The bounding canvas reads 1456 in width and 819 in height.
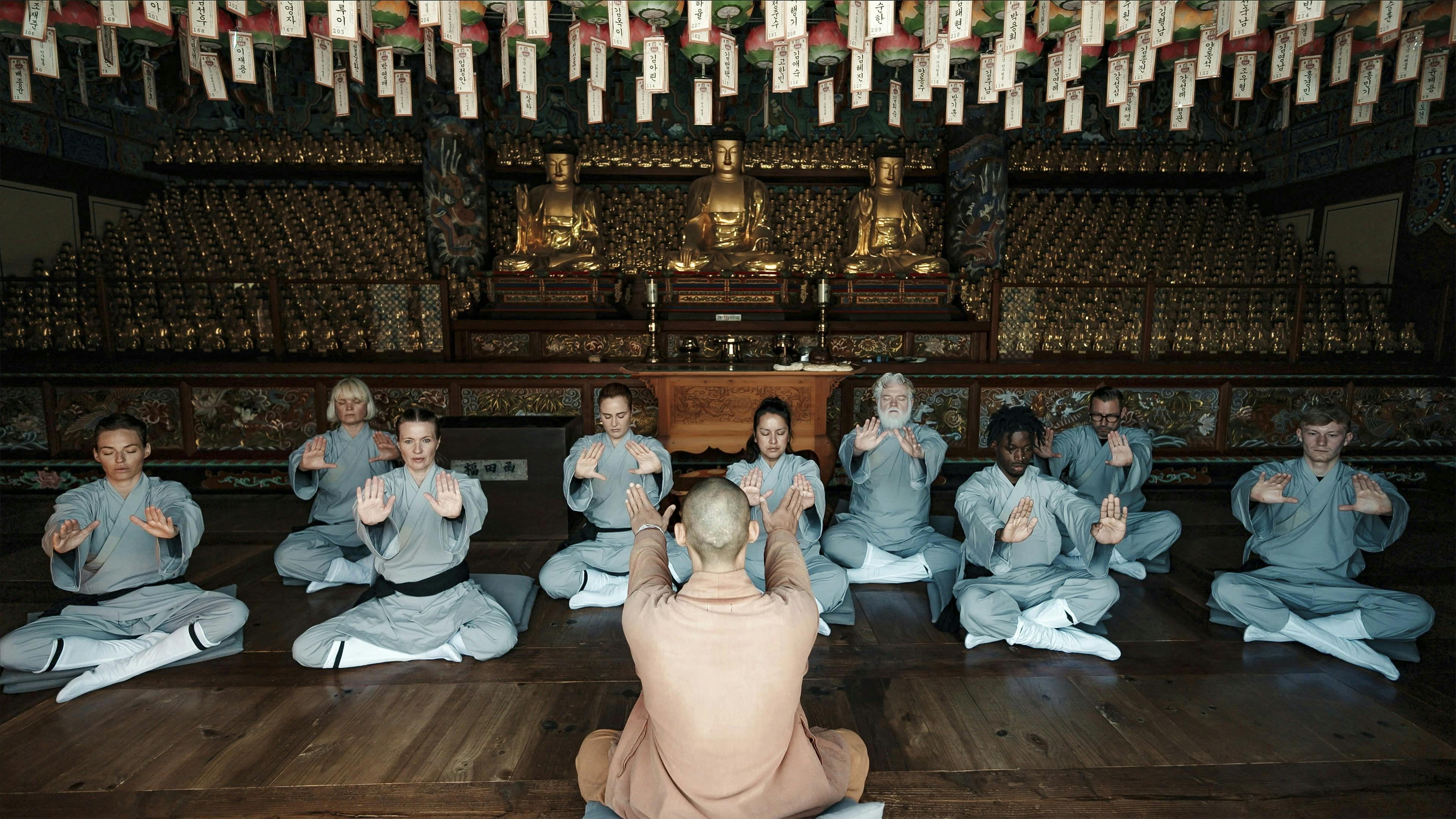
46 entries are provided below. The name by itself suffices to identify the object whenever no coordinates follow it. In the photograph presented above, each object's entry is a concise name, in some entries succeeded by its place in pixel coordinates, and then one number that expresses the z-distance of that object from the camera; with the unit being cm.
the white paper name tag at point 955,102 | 526
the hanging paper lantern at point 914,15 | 540
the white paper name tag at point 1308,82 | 497
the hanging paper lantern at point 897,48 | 573
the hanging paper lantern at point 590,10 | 512
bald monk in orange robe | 182
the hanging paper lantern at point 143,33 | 494
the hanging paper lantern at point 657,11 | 507
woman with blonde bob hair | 429
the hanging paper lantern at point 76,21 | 482
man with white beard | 438
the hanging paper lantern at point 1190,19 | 498
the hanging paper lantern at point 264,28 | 526
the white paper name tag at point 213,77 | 490
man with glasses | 445
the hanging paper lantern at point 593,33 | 513
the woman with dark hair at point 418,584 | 327
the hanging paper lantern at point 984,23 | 533
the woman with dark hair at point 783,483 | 386
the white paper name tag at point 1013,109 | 504
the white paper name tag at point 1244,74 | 511
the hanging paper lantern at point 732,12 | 527
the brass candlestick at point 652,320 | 679
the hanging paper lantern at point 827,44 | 582
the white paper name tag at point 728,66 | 495
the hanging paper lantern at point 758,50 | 616
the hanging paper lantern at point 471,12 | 523
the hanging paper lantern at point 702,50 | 558
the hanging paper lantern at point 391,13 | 532
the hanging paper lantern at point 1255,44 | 524
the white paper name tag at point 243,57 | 454
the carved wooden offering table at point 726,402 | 584
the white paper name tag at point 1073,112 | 497
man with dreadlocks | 345
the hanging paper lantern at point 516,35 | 517
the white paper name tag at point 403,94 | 514
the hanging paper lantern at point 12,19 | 498
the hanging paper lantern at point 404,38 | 570
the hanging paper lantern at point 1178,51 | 554
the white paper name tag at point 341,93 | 527
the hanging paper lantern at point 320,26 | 491
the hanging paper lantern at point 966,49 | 538
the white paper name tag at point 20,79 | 472
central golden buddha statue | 864
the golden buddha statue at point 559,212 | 888
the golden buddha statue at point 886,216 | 867
